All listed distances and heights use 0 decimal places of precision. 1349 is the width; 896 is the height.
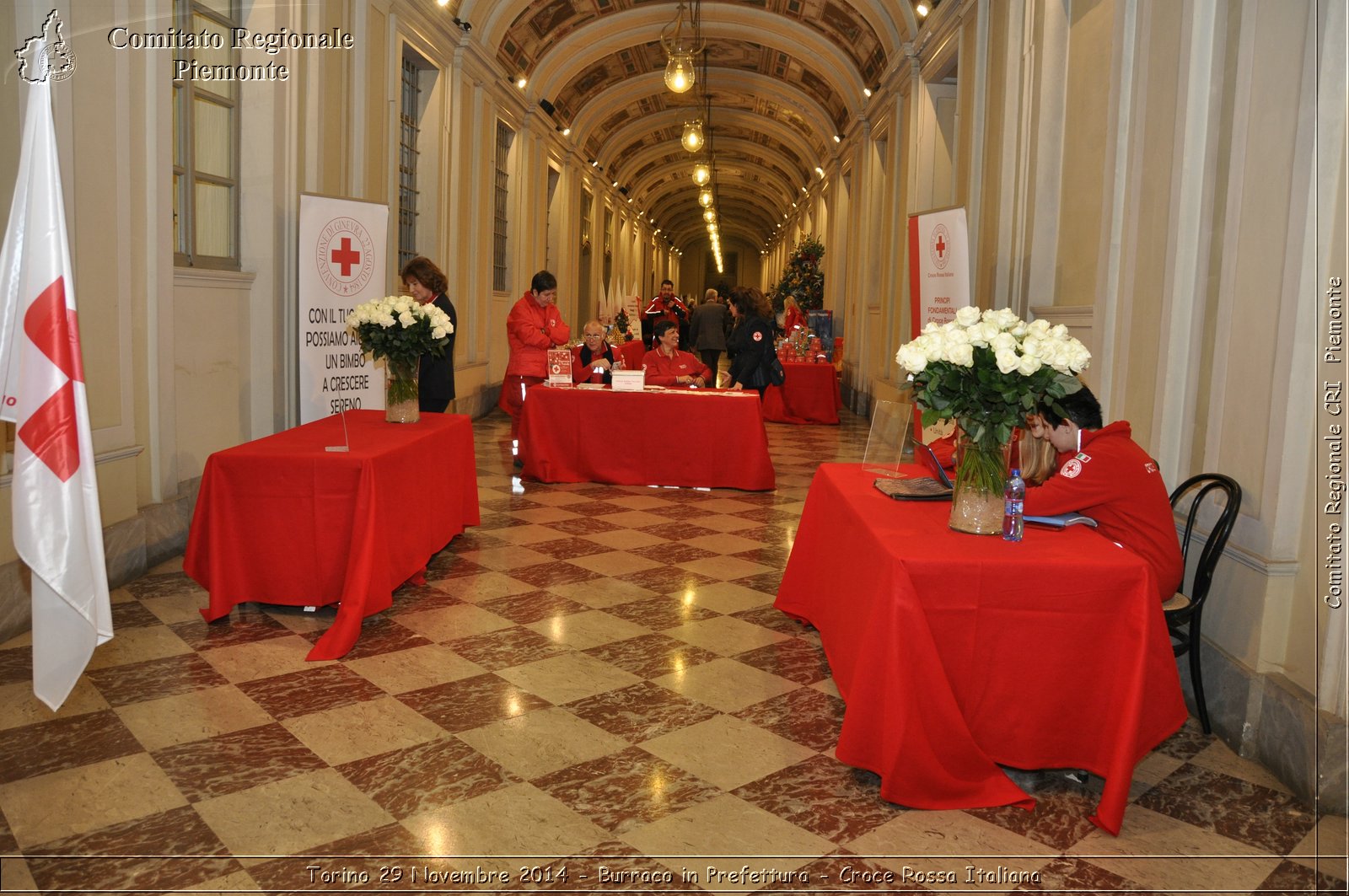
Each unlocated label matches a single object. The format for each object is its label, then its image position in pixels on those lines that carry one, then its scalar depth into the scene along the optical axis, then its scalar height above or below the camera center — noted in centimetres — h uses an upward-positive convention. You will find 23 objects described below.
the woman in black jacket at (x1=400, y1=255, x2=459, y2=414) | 609 -9
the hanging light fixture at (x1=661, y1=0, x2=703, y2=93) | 984 +282
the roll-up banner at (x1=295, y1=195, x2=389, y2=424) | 597 +32
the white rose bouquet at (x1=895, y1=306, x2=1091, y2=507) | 278 -3
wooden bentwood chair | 316 -66
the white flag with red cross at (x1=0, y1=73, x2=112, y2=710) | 224 -19
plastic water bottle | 294 -43
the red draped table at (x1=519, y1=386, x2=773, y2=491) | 741 -65
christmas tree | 1566 +123
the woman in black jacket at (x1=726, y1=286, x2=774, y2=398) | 842 +14
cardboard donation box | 746 -21
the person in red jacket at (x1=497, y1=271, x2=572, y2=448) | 785 +11
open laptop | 352 -46
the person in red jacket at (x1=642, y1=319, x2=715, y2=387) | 788 -9
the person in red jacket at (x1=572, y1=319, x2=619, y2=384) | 781 -6
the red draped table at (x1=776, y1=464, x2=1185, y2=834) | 268 -85
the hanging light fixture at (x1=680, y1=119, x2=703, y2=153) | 1348 +294
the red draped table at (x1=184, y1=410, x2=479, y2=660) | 404 -77
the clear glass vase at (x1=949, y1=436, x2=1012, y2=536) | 300 -38
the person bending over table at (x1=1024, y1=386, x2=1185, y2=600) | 315 -40
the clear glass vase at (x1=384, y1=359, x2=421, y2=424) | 516 -25
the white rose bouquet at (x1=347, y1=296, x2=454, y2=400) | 505 +8
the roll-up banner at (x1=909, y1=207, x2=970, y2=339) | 660 +65
